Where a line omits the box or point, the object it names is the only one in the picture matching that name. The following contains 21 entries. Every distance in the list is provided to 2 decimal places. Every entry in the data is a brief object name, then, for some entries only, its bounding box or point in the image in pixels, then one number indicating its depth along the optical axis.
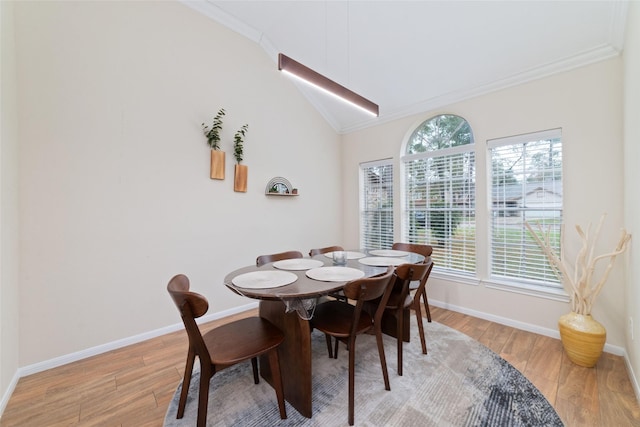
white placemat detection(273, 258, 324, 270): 2.14
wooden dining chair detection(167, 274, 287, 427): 1.31
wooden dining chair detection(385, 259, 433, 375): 1.89
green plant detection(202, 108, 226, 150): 3.03
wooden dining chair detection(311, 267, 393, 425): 1.52
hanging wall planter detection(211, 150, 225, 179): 3.07
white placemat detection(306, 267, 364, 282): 1.78
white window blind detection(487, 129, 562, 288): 2.69
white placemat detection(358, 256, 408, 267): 2.29
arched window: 3.31
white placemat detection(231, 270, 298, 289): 1.62
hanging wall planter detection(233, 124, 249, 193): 3.26
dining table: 1.54
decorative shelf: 3.65
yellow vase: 2.03
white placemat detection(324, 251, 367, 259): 2.64
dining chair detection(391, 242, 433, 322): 2.59
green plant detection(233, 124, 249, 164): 3.25
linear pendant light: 1.84
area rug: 1.58
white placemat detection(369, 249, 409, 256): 2.75
